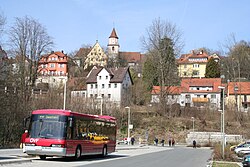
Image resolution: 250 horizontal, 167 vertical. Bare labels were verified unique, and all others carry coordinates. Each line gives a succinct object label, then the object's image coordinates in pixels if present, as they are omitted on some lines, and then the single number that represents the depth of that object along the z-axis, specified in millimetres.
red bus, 22031
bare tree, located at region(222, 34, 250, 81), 86438
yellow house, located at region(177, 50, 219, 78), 124019
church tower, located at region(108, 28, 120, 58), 156738
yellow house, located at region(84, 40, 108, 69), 112344
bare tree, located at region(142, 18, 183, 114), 73438
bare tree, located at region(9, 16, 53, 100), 53969
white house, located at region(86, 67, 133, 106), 92562
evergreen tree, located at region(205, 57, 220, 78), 107562
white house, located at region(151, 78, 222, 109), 96812
